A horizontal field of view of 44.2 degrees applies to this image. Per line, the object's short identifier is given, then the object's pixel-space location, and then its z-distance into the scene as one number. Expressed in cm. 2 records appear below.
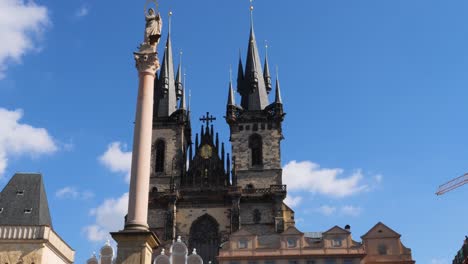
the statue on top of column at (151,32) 2179
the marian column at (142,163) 1819
